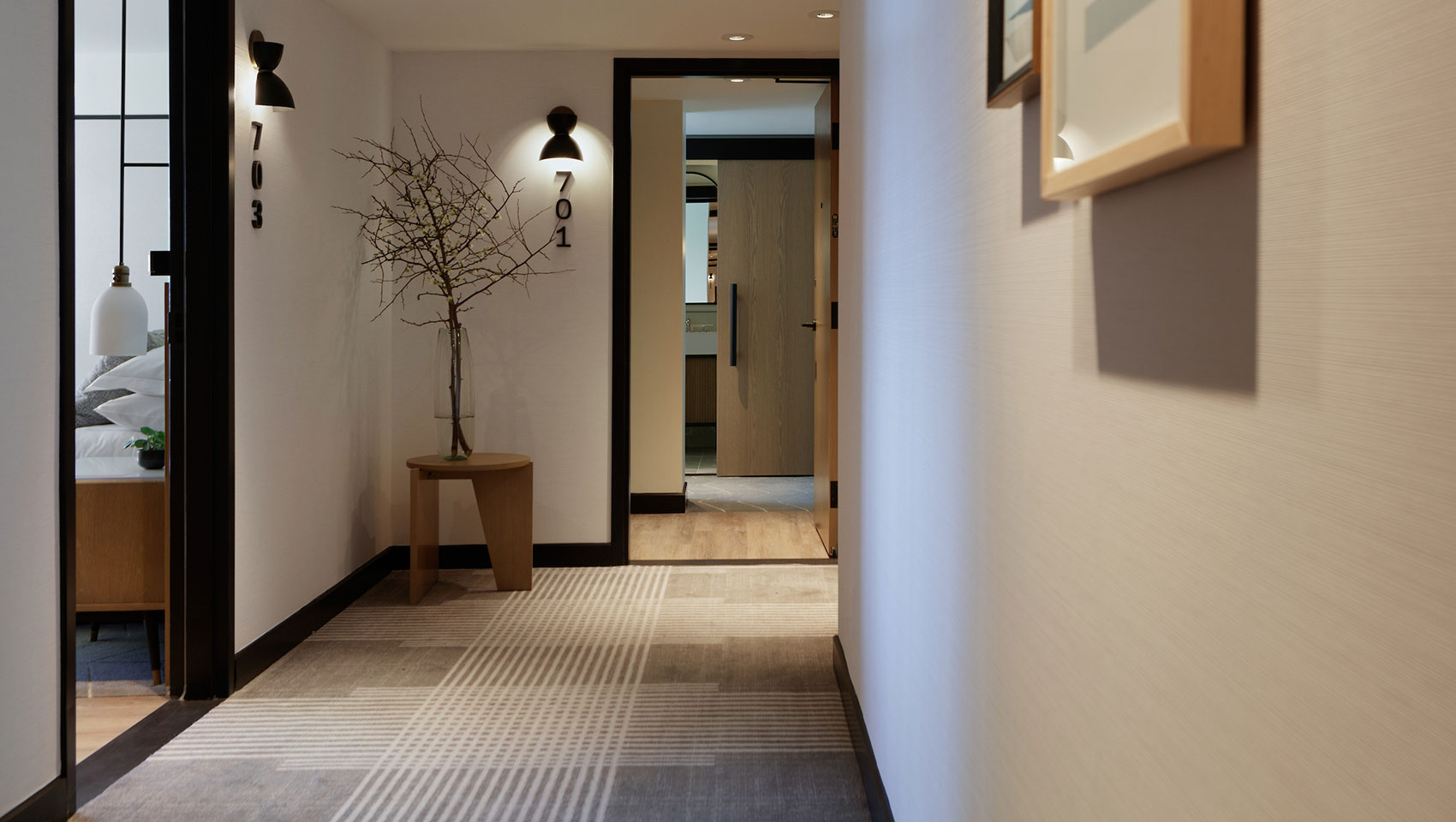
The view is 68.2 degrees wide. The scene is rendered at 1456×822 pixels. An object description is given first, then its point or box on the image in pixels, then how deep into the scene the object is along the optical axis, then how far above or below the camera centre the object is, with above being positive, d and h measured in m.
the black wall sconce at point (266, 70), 3.22 +0.91
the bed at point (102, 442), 3.66 -0.24
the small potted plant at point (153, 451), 3.13 -0.23
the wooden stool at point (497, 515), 4.16 -0.56
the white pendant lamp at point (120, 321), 3.27 +0.16
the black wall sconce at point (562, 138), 4.51 +1.00
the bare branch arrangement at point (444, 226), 4.38 +0.62
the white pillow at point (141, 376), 3.51 -0.01
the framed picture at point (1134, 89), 0.58 +0.18
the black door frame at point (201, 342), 2.98 +0.08
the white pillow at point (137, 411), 3.50 -0.13
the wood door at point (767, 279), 7.26 +0.65
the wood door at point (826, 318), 4.97 +0.27
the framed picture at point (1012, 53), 0.94 +0.30
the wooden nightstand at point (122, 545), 3.07 -0.50
